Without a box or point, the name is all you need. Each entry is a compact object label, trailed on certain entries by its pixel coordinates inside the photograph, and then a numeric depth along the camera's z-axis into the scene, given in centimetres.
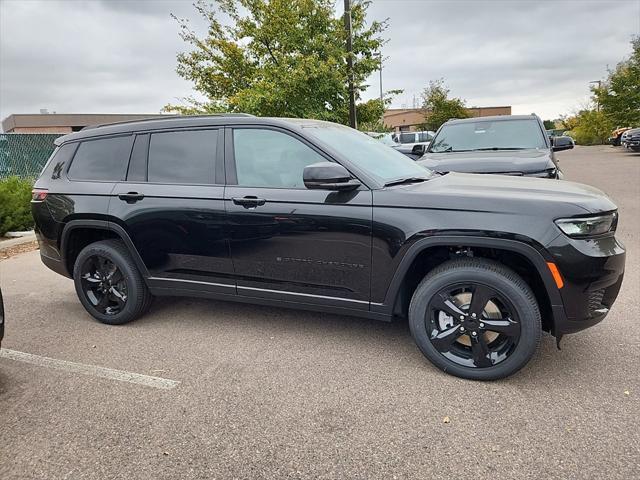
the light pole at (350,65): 1230
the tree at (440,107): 3506
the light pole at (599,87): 3200
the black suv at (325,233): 282
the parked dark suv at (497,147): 566
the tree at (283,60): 1167
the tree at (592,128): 3391
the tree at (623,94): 2711
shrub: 823
